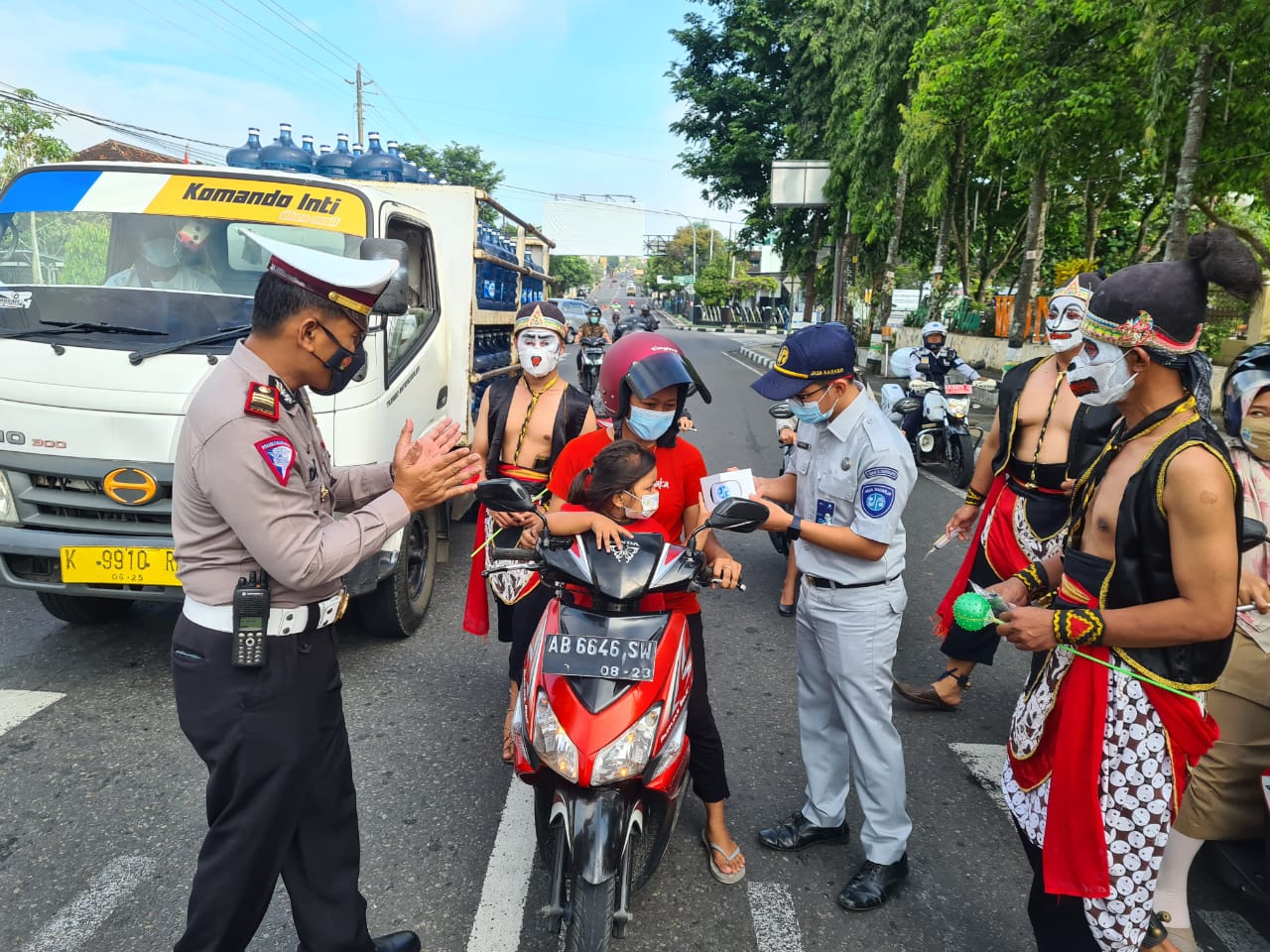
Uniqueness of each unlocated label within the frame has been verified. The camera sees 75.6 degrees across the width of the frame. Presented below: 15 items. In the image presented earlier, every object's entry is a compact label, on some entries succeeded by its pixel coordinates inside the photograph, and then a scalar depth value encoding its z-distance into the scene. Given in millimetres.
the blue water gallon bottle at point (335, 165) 6383
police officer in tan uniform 1760
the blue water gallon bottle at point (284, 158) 6152
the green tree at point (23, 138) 18391
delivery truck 3506
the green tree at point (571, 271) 82212
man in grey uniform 2496
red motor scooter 2047
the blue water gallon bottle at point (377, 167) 6352
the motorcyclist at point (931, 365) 9242
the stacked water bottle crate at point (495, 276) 6348
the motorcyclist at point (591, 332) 11886
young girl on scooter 2404
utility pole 34875
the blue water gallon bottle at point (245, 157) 6176
